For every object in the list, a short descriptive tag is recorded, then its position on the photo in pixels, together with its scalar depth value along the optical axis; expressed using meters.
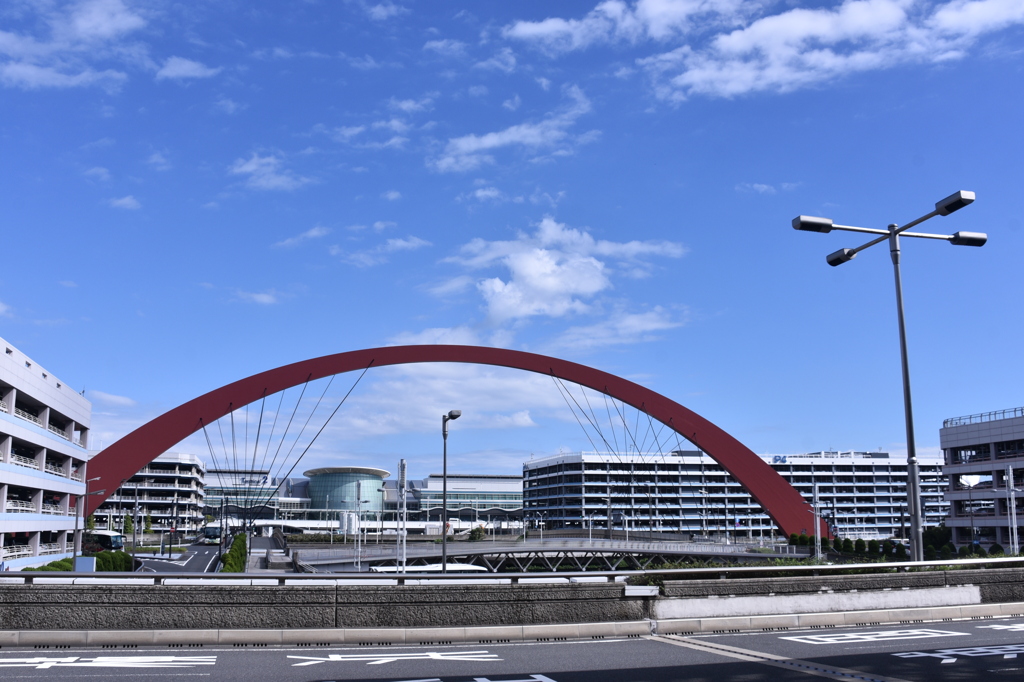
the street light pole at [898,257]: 16.66
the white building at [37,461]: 45.78
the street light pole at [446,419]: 34.25
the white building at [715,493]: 133.38
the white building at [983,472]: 73.69
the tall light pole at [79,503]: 47.88
